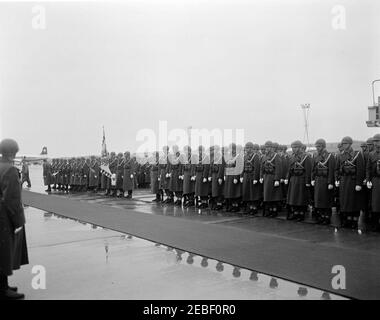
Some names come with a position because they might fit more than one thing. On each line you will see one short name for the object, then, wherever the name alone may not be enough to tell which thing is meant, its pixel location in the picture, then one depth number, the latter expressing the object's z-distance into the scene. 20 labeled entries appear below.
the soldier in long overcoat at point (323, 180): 8.98
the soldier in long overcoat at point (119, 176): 17.24
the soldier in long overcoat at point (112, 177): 17.58
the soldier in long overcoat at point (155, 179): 14.91
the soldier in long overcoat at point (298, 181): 9.52
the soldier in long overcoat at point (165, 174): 14.19
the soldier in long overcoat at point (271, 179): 10.23
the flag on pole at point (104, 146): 26.22
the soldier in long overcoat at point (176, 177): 13.69
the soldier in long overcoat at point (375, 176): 7.91
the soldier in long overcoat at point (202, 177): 12.44
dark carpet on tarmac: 4.87
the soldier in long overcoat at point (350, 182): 8.35
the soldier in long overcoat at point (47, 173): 23.77
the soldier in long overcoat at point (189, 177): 13.01
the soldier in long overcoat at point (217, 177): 11.90
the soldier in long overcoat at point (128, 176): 16.84
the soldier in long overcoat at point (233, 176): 11.34
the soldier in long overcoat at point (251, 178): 10.83
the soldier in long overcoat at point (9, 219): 4.31
